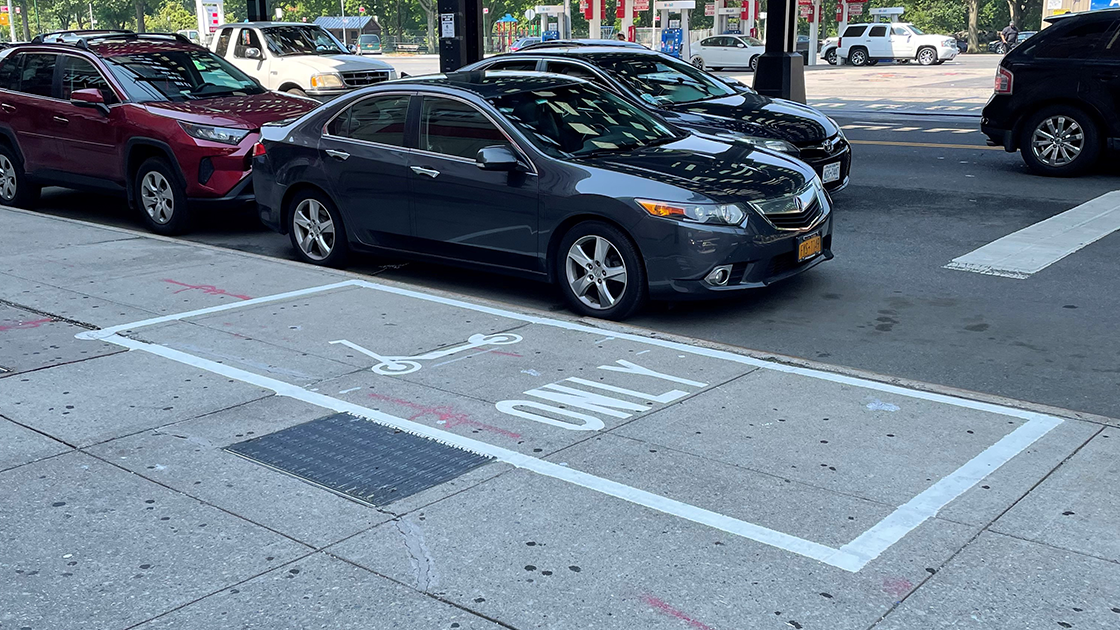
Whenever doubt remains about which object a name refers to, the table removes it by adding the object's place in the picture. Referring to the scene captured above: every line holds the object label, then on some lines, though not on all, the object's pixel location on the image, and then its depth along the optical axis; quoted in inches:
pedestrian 1941.4
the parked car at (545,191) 281.0
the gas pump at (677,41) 1914.4
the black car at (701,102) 420.2
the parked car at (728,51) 1840.6
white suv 1866.4
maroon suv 412.2
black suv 485.7
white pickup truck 754.2
